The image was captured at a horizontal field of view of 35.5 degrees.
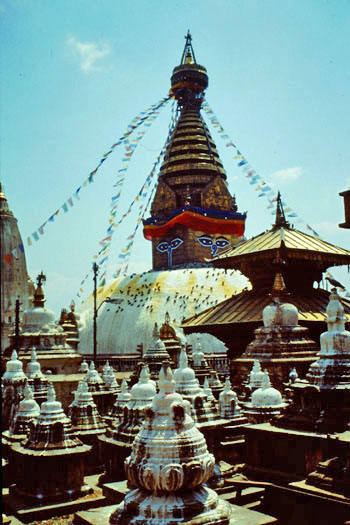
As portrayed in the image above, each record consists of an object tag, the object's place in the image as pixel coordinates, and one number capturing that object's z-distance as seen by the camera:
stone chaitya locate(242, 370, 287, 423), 9.45
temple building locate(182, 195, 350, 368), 17.73
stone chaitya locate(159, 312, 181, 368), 17.41
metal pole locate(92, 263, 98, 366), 24.05
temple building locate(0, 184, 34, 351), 29.81
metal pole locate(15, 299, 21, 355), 18.58
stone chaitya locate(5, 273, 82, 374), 20.81
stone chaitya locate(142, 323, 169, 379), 13.88
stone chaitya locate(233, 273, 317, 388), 12.91
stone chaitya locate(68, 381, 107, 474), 10.59
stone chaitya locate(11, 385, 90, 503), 8.26
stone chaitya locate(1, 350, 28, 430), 14.15
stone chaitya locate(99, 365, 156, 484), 8.59
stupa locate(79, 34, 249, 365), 26.68
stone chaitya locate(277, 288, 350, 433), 7.16
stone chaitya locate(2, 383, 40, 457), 10.39
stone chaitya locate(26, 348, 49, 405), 14.44
